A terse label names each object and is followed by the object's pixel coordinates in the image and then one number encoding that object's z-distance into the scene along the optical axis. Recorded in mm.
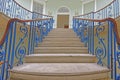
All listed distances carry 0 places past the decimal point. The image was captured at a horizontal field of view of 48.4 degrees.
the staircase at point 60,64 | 1969
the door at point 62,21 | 10867
